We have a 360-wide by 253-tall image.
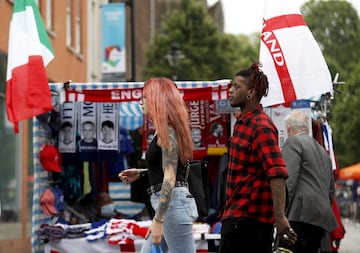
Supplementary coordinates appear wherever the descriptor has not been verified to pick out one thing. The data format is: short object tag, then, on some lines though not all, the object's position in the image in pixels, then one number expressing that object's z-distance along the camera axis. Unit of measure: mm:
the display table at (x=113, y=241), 10617
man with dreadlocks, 5309
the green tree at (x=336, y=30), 62000
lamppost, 28392
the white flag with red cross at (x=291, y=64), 9047
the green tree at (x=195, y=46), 44375
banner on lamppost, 25320
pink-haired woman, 5638
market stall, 10672
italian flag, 8904
